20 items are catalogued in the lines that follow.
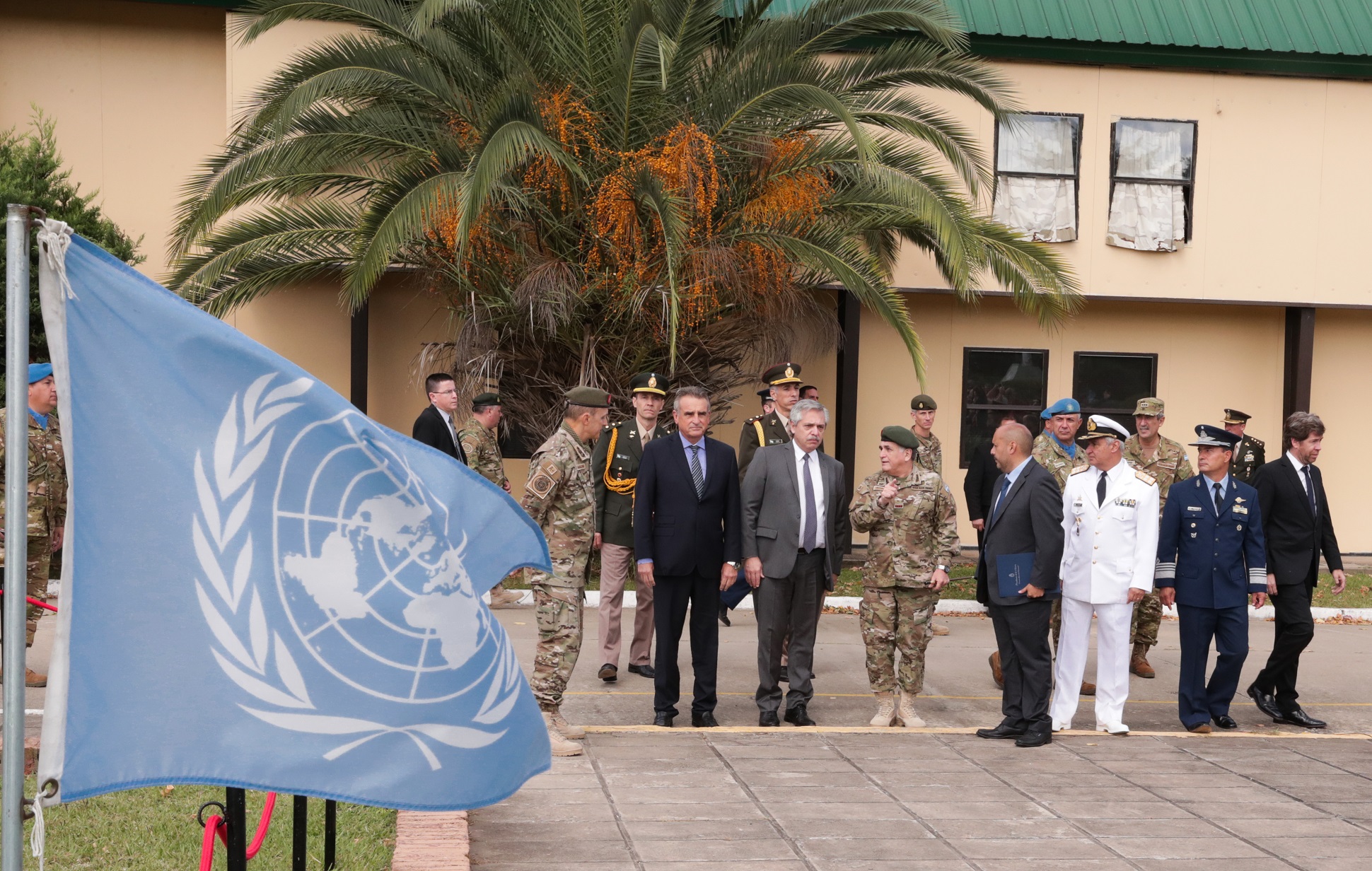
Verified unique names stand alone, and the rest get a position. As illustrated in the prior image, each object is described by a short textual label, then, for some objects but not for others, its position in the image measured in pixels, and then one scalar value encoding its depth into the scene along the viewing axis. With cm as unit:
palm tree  1148
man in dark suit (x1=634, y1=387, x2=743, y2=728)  775
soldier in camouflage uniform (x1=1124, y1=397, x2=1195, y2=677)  1045
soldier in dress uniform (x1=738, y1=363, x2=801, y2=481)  948
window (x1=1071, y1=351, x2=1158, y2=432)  1647
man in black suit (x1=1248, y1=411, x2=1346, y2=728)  851
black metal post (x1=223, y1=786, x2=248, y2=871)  330
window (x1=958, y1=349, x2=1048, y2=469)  1630
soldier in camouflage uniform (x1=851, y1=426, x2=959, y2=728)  777
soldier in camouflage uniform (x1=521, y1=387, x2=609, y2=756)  704
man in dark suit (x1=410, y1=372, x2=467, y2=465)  1058
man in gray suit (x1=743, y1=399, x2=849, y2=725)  788
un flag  297
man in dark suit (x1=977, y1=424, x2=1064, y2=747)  752
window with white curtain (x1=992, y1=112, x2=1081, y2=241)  1552
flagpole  270
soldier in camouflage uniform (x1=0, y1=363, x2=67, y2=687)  801
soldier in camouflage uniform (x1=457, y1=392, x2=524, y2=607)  1106
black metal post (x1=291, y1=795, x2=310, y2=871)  436
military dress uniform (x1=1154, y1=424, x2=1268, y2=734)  815
